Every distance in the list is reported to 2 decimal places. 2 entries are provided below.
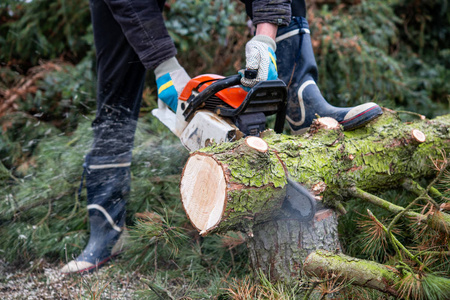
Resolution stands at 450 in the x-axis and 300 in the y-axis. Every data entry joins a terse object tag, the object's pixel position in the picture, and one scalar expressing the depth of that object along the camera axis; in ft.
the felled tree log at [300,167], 4.04
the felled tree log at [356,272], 4.01
